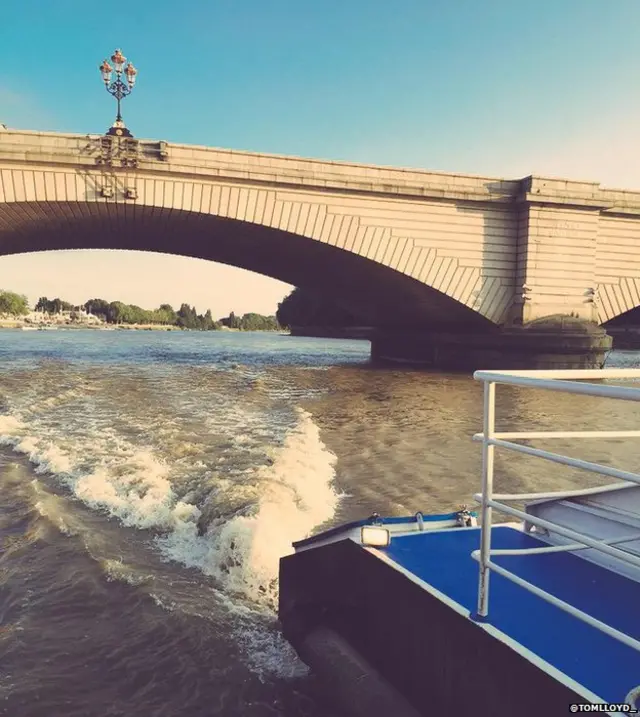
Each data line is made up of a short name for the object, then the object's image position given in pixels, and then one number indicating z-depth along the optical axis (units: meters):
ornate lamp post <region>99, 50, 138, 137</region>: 23.69
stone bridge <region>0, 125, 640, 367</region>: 21.50
